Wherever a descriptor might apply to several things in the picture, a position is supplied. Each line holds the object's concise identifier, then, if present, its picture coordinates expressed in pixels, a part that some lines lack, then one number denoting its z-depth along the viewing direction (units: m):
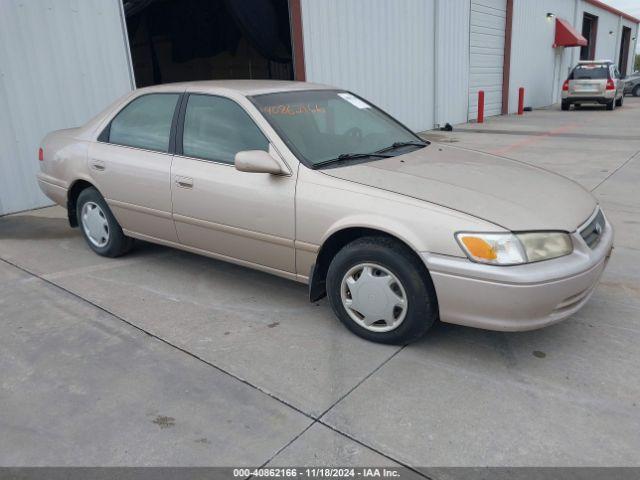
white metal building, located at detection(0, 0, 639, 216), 6.74
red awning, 23.16
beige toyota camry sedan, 2.85
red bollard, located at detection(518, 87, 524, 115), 19.44
